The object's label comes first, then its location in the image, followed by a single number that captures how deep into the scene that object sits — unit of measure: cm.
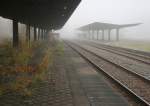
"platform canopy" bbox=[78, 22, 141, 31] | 6396
